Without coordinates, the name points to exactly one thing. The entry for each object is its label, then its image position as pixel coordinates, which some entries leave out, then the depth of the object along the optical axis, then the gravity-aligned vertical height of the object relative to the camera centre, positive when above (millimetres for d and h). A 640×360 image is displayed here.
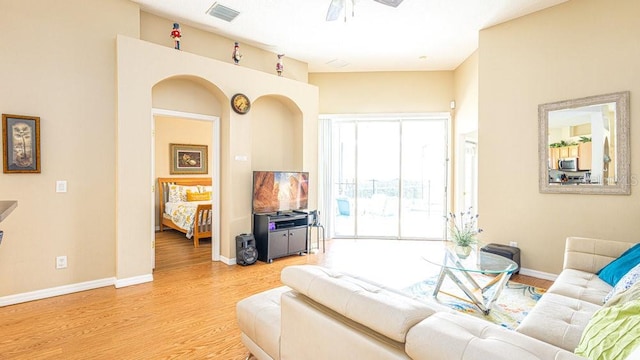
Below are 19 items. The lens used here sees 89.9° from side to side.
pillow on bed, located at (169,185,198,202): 7148 -336
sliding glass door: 6422 +24
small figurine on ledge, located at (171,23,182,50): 4086 +1836
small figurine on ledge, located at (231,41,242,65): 4698 +1818
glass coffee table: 2838 -806
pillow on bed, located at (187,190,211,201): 7152 -407
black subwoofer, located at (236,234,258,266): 4523 -1025
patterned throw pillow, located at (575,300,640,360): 1140 -597
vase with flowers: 3186 -617
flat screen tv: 4844 -208
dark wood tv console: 4750 -856
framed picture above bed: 7594 +472
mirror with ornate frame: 3355 +372
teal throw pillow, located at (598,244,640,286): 2486 -700
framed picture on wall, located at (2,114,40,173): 3139 +344
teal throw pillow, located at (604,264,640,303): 2066 -685
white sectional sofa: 1055 -644
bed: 5742 -548
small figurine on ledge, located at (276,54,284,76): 5176 +1826
